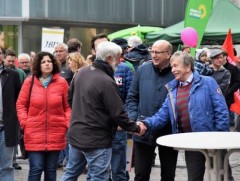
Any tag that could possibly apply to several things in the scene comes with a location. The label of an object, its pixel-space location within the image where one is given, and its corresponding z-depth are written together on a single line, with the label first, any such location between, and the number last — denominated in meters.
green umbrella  19.78
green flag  14.72
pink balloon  13.43
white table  6.32
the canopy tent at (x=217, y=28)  18.11
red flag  13.84
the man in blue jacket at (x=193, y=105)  7.28
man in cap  10.70
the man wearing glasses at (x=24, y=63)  12.80
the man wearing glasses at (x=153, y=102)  7.93
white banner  16.50
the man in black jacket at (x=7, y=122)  8.45
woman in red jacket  8.21
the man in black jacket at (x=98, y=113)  7.22
